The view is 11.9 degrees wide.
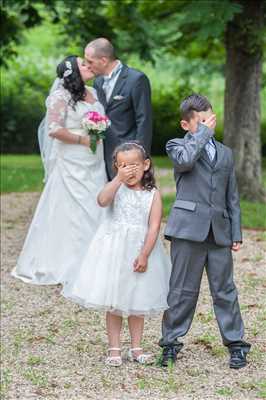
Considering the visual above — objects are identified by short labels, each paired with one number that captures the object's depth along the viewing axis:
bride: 10.87
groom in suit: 10.26
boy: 7.24
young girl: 7.43
